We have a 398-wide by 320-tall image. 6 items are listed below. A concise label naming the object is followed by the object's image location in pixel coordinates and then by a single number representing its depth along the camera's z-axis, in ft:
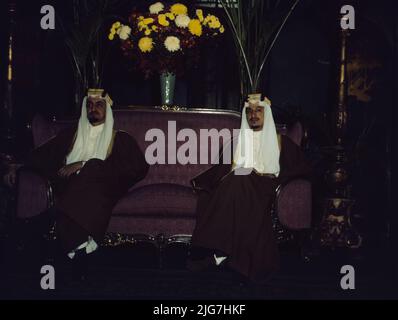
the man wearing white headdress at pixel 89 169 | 11.81
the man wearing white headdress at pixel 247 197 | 11.66
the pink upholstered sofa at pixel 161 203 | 13.02
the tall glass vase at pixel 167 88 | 16.26
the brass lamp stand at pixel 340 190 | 15.26
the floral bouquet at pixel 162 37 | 15.74
